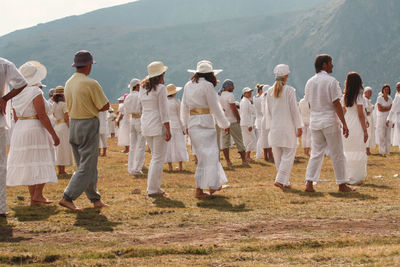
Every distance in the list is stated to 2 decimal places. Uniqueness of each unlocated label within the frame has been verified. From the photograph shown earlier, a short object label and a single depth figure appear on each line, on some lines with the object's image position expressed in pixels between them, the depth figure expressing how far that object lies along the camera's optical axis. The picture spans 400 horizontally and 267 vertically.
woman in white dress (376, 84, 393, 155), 20.55
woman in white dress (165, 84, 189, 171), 15.04
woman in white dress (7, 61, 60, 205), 9.16
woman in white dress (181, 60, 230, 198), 9.58
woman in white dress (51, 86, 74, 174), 14.52
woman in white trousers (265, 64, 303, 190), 10.96
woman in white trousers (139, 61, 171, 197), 9.94
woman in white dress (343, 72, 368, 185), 11.49
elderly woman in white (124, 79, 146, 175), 14.73
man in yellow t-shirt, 8.35
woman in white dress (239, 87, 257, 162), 18.75
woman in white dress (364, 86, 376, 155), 19.86
